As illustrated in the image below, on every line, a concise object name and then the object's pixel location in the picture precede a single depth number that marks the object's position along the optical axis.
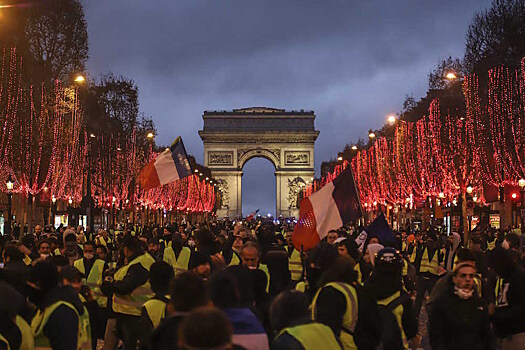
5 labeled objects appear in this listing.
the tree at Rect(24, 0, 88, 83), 47.09
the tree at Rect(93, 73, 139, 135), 67.25
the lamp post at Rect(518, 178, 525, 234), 27.88
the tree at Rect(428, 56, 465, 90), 75.06
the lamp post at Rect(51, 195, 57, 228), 45.58
